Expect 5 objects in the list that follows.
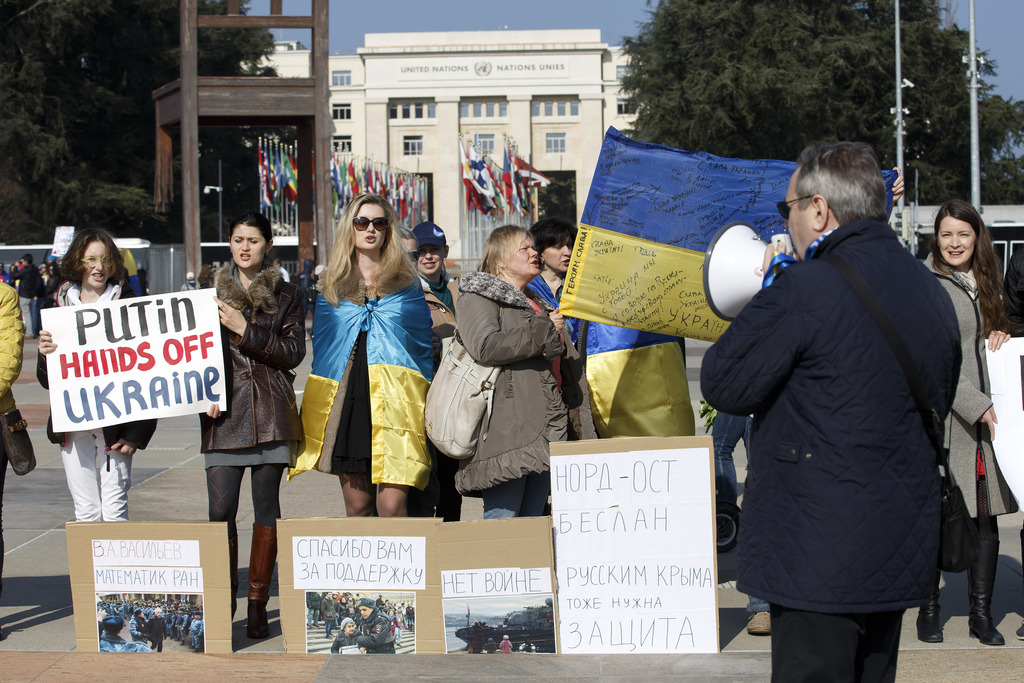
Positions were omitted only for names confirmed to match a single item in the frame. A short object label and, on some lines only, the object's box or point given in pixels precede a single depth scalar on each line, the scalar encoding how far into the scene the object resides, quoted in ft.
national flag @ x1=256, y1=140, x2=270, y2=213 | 115.95
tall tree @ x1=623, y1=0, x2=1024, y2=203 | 126.93
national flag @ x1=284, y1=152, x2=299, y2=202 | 118.93
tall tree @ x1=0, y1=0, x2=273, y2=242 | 150.92
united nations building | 301.84
